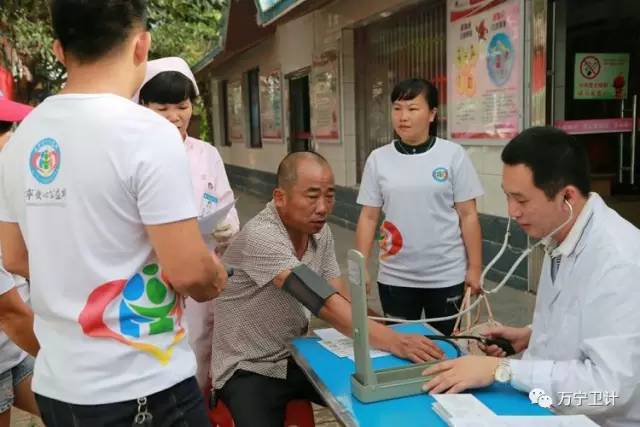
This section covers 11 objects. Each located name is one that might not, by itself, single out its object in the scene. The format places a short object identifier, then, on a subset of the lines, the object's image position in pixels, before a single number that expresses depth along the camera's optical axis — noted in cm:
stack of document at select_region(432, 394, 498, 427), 139
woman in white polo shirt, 289
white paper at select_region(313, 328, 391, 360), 191
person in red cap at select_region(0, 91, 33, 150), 197
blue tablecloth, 145
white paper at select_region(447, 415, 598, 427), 134
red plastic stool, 213
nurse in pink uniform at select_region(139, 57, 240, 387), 237
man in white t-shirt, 124
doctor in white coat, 144
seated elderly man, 201
